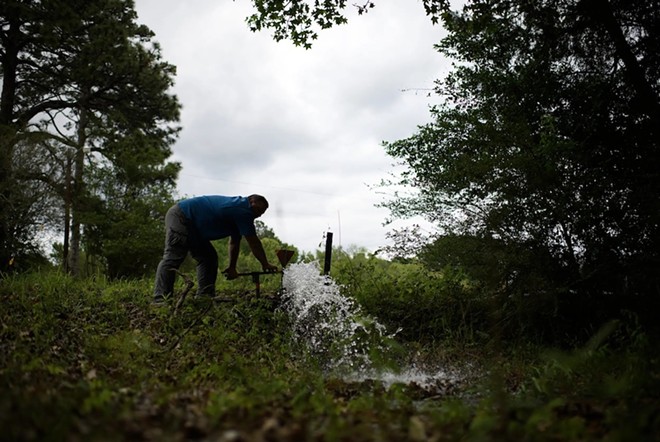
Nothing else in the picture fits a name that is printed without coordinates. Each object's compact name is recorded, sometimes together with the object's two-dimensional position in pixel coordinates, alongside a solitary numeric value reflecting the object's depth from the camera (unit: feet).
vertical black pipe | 26.68
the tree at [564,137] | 18.43
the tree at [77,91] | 48.67
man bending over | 23.08
